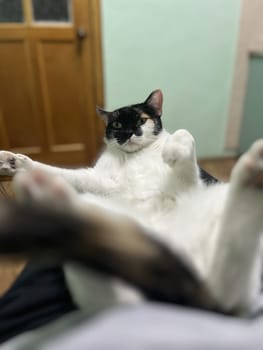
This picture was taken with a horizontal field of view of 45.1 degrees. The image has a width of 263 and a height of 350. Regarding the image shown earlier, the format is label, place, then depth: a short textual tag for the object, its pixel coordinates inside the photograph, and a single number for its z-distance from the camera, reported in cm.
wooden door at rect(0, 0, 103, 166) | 215
